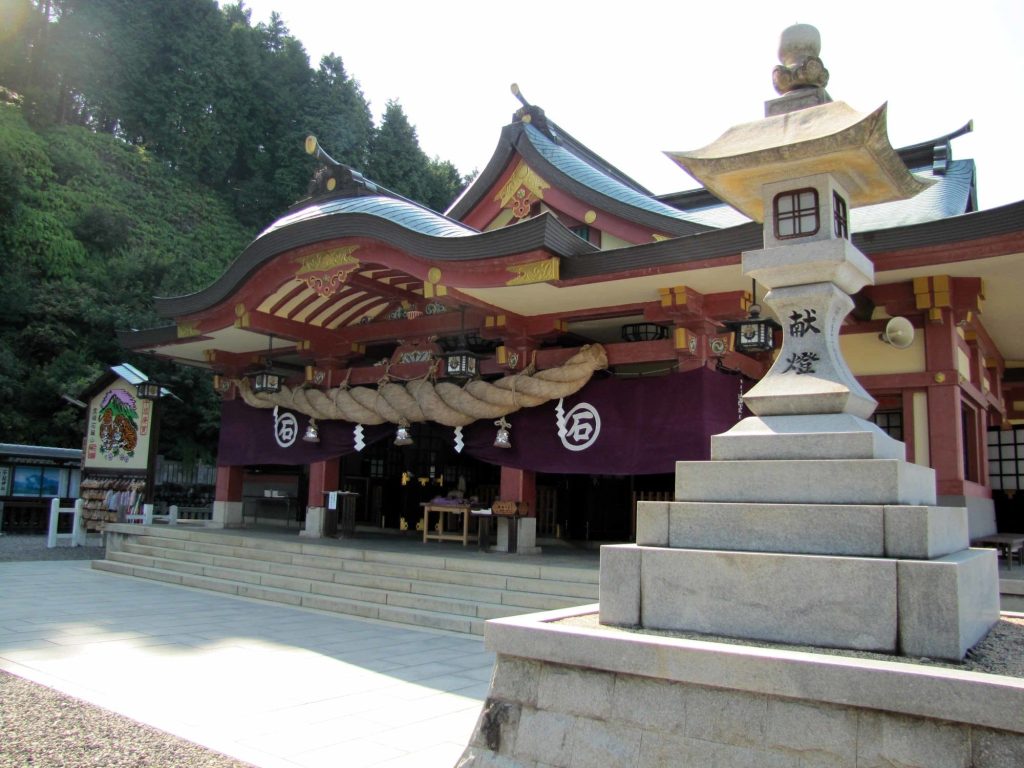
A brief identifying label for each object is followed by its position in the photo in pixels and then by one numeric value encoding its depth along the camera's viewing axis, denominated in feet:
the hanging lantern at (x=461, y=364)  33.94
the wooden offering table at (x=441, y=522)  39.60
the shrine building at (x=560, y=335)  27.55
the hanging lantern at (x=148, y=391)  47.96
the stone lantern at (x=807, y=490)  11.67
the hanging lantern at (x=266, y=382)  40.96
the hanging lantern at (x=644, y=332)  36.60
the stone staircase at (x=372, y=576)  27.78
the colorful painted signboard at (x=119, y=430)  49.14
